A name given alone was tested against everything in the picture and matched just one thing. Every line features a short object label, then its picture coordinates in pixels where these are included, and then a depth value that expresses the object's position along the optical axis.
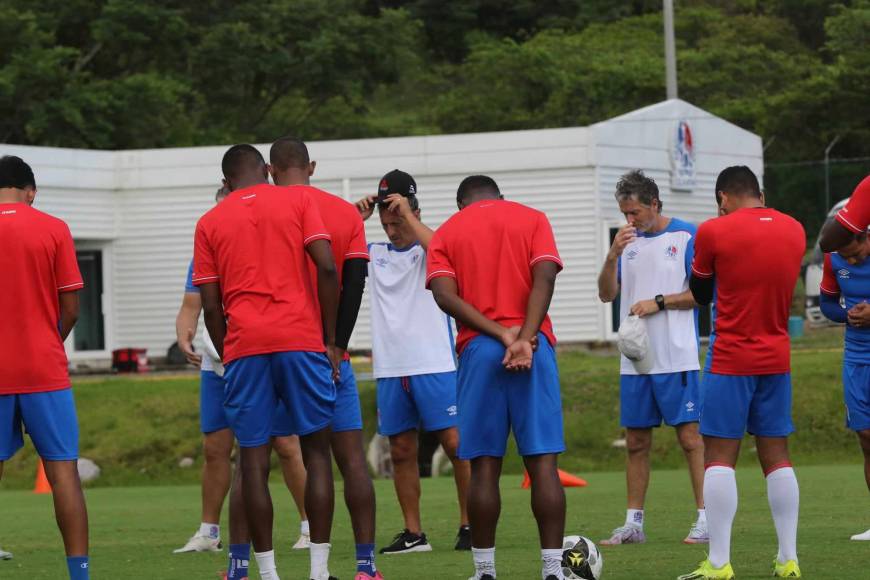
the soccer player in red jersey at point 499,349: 15.99
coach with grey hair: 21.27
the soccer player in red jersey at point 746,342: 16.48
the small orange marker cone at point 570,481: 33.94
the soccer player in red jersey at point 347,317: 16.41
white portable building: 68.62
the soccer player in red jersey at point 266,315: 15.84
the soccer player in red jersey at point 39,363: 15.95
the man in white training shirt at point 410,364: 21.14
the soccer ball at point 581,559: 16.31
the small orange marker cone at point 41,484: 39.25
